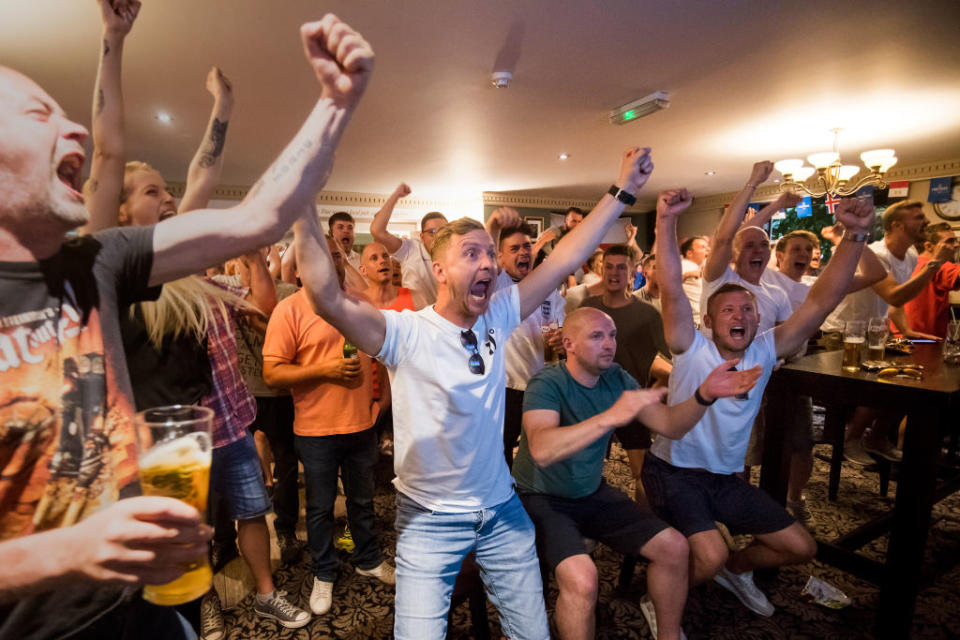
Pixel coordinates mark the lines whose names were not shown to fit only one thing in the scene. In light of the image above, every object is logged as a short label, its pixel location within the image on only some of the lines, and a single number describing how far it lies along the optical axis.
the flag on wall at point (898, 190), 7.96
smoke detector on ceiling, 3.74
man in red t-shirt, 4.06
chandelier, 5.20
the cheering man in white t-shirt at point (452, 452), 1.40
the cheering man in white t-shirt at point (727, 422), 1.89
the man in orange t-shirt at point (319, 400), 2.14
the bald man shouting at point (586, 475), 1.54
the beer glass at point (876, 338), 2.38
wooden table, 1.79
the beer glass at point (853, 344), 2.15
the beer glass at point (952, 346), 2.33
